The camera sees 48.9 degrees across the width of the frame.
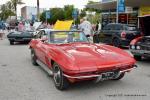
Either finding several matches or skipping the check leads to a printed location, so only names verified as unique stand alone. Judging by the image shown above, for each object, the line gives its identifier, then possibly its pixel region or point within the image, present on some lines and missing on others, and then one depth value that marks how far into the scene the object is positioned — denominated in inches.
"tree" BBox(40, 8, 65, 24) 1257.0
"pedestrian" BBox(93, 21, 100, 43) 388.3
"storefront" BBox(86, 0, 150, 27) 584.0
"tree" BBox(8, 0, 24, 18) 1557.0
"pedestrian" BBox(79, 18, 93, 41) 359.8
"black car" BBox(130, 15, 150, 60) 222.3
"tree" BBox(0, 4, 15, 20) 1807.0
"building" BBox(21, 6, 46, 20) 2170.6
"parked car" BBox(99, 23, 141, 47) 340.2
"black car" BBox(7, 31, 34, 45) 418.8
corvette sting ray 134.7
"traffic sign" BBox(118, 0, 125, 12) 486.4
